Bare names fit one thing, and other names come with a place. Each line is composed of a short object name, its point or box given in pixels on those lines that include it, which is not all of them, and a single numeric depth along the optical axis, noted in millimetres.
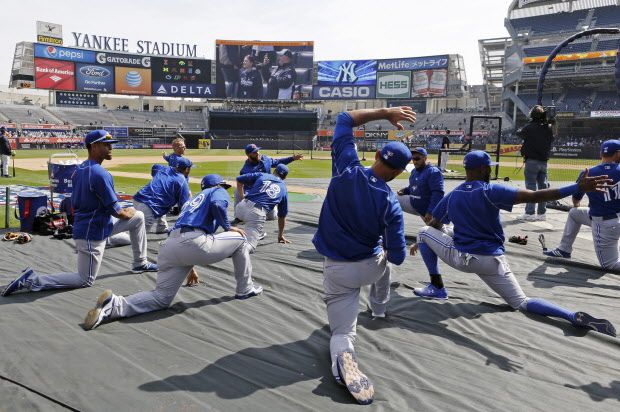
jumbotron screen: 68375
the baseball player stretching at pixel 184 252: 4297
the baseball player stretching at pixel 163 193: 7660
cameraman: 9961
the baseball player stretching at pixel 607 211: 5984
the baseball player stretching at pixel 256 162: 8820
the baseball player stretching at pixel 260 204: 7234
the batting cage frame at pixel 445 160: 15709
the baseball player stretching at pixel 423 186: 6816
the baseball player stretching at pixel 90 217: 5055
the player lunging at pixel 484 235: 4457
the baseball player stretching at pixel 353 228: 3381
